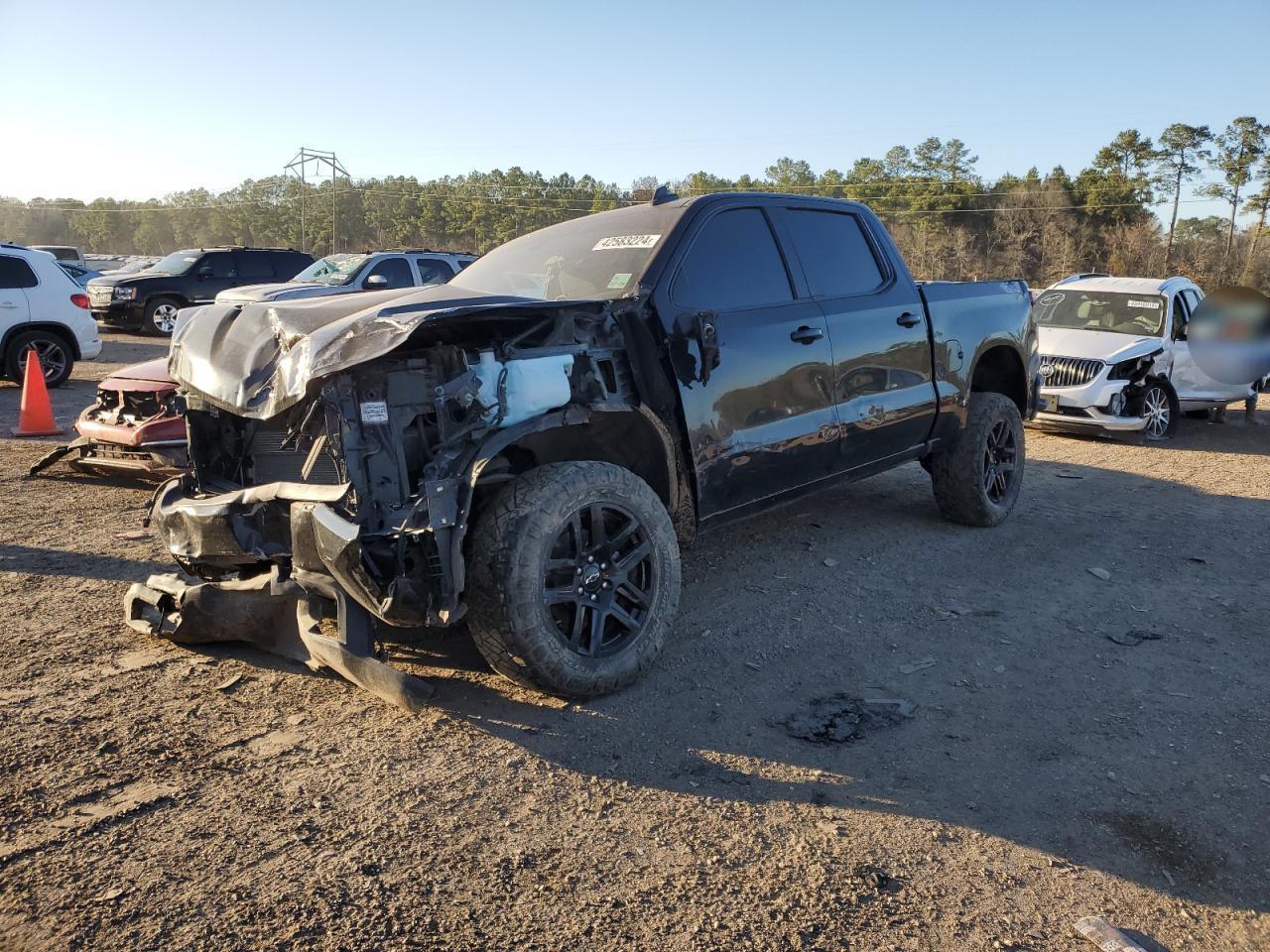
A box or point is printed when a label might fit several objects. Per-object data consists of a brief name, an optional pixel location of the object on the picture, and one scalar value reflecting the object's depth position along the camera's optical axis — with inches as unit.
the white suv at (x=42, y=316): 474.6
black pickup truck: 131.7
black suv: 753.0
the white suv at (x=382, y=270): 542.3
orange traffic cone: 364.5
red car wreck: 267.6
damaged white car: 419.5
